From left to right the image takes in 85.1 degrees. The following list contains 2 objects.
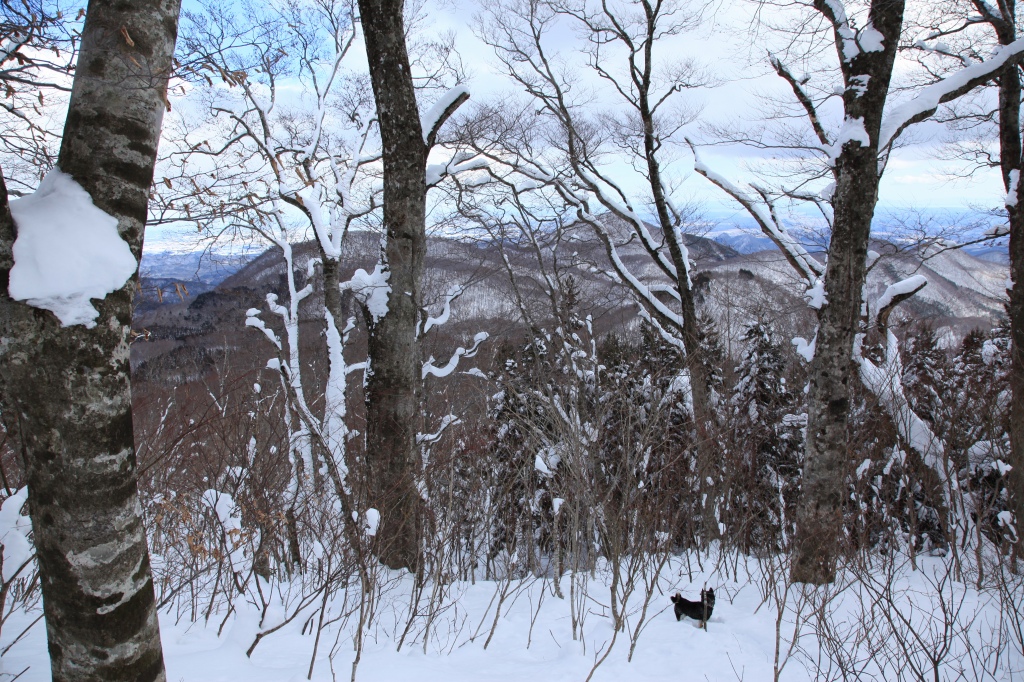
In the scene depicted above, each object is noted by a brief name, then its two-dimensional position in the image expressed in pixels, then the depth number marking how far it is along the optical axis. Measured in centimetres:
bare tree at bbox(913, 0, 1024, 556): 653
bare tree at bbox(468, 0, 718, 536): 1080
